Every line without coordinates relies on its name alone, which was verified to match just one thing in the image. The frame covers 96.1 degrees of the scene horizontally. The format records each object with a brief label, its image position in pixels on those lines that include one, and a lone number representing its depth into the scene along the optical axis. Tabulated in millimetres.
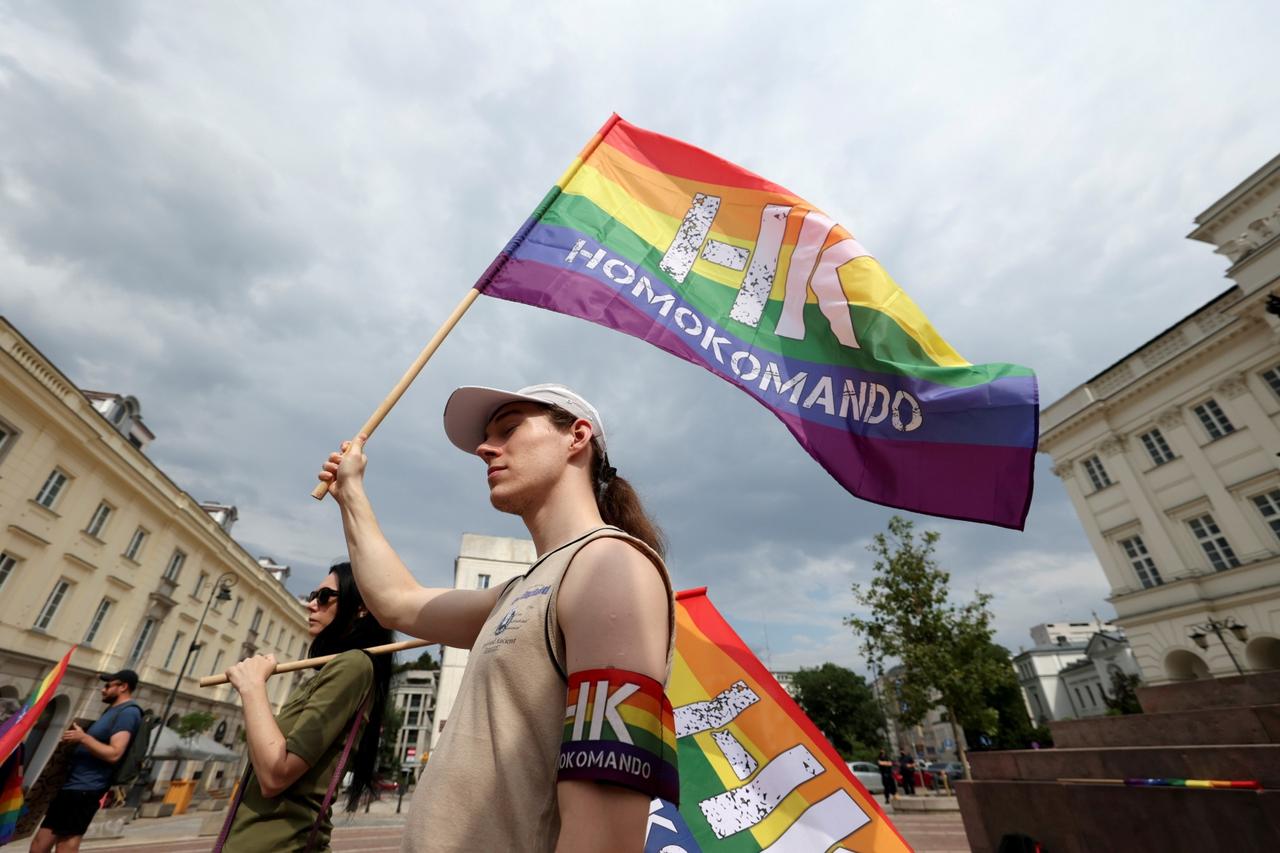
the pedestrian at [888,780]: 20030
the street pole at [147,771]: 17803
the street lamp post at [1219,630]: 15810
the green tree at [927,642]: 18828
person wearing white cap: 897
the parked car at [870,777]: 26797
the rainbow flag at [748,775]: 2285
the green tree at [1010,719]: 49219
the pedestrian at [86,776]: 4383
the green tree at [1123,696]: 41062
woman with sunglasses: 2133
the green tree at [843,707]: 57625
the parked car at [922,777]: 27928
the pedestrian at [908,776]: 25684
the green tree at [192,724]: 24547
